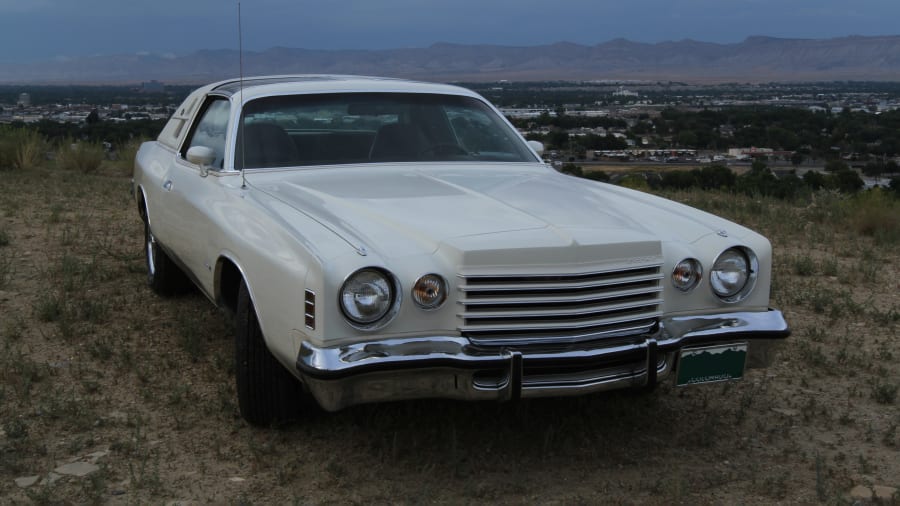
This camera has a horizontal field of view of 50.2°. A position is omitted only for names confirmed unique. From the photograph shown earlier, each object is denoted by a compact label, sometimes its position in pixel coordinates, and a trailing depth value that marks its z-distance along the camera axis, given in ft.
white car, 10.64
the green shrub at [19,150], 43.37
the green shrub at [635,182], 40.76
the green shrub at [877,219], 29.01
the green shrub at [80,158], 46.52
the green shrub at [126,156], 46.96
